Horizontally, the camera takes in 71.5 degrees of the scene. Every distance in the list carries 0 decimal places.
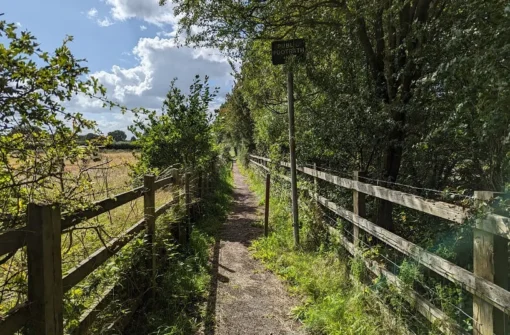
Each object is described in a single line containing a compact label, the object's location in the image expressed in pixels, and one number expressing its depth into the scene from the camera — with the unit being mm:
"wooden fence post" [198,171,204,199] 9398
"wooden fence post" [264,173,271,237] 7523
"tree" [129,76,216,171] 9086
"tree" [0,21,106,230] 1927
